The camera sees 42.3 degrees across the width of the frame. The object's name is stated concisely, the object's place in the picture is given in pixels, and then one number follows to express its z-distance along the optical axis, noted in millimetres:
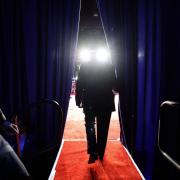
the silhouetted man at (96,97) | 3238
